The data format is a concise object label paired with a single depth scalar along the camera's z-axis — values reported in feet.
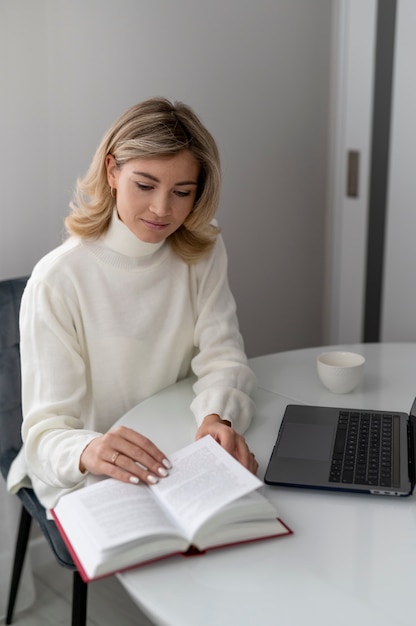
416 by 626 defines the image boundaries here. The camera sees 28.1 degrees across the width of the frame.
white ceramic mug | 5.49
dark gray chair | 5.87
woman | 4.93
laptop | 4.29
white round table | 3.36
